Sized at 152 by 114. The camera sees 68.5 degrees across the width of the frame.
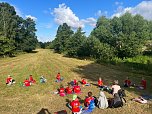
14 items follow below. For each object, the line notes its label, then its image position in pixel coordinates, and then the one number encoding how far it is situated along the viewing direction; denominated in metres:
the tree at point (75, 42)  39.72
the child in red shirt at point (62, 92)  11.19
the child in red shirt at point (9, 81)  14.20
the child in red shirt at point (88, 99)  9.14
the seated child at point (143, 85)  13.13
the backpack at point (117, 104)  9.09
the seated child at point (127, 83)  13.57
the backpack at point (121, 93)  9.76
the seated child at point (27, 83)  13.66
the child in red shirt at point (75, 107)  8.42
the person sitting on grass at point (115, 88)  10.03
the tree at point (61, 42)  50.58
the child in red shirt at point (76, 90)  11.64
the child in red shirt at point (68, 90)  11.51
